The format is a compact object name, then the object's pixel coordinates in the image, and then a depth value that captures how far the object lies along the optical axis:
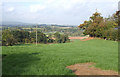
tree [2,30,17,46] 44.19
